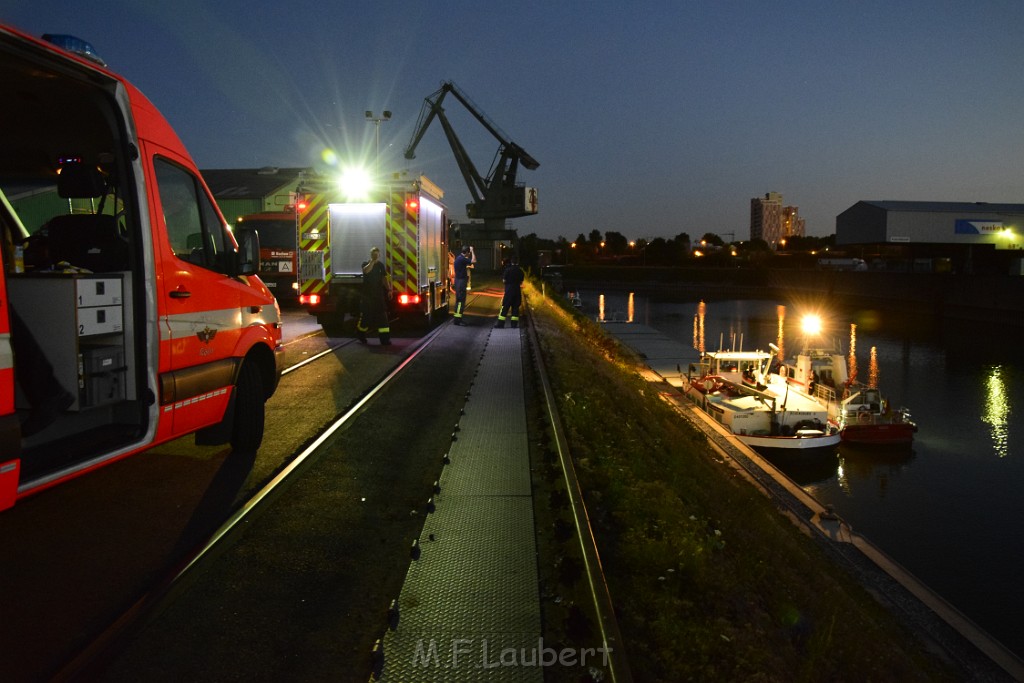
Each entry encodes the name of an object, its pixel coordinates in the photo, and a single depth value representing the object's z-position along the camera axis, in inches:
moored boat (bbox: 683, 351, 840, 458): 1008.2
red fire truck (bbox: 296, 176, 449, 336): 641.6
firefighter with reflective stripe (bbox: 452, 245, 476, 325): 834.8
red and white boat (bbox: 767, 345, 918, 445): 1077.1
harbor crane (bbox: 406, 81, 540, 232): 2783.0
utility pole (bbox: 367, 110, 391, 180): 1347.2
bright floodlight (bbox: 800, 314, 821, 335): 1707.2
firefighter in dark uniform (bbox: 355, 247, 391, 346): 586.2
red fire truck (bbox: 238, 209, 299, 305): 944.9
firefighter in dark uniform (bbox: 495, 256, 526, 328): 749.3
